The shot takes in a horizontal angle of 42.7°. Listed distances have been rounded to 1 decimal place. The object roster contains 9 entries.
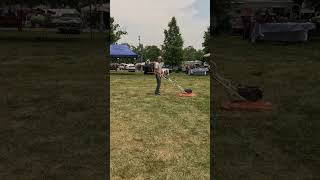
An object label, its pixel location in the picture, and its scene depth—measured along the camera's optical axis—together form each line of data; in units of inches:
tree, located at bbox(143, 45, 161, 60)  3749.0
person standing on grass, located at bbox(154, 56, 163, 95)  570.6
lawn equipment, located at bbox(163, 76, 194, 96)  557.3
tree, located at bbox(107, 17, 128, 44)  2519.7
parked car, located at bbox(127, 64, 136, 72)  1638.3
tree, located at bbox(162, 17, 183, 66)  2523.4
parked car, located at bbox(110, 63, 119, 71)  1560.3
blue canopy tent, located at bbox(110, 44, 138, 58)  1189.3
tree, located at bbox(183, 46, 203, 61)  4010.8
